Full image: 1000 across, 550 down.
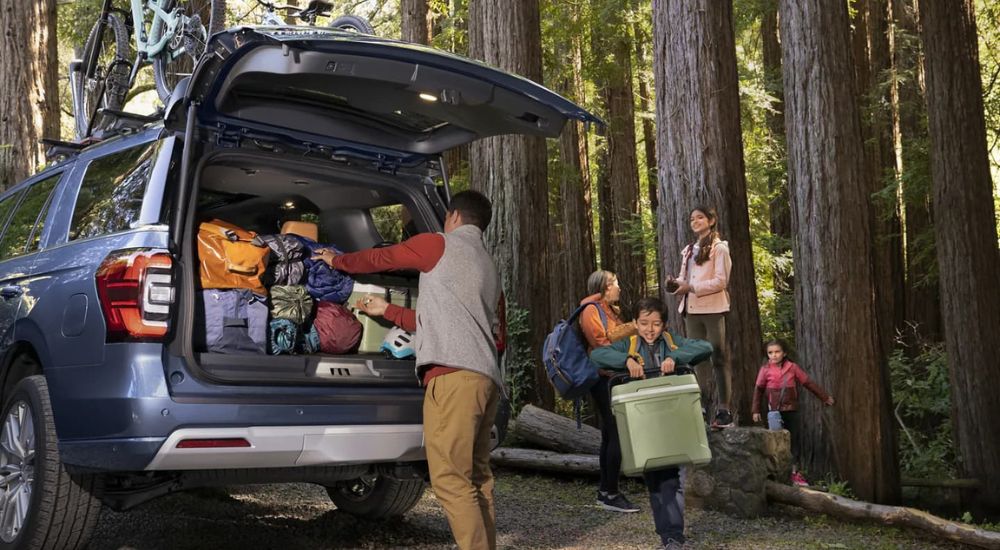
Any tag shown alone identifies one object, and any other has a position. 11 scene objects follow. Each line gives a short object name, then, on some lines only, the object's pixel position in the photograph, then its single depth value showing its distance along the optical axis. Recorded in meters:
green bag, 5.12
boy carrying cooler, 5.93
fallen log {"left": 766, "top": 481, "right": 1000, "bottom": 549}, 6.98
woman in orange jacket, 7.03
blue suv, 4.43
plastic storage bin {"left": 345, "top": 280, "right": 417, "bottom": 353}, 5.48
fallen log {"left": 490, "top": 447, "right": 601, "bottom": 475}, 9.03
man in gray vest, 4.80
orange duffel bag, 4.93
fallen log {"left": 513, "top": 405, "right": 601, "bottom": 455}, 9.54
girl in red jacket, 9.56
